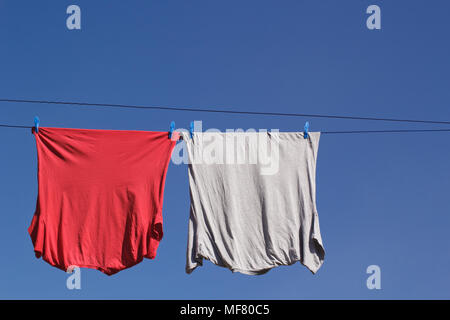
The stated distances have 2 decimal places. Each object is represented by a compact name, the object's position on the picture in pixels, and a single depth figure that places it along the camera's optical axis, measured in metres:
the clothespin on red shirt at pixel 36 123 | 7.79
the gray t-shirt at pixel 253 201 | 7.68
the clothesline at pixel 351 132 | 7.62
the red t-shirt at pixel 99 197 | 7.58
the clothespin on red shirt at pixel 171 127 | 7.96
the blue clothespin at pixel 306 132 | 8.11
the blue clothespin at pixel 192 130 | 7.96
